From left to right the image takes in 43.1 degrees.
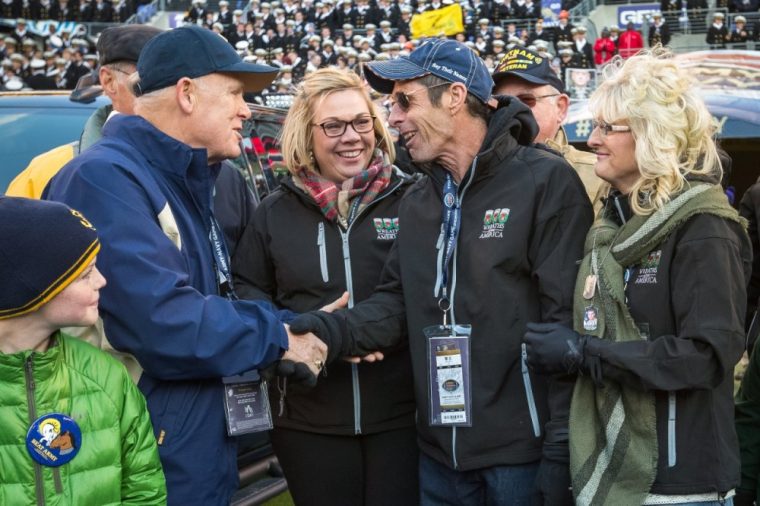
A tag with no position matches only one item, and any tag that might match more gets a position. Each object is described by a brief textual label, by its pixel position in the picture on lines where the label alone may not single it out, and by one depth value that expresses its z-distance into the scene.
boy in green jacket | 2.39
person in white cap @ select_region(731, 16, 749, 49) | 25.14
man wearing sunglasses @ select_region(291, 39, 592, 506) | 2.90
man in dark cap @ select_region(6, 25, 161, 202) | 3.93
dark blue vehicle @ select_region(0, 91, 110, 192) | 4.38
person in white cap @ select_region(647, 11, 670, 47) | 25.97
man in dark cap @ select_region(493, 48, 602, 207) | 4.60
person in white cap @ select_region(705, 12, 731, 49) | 25.53
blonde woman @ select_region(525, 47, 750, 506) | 2.52
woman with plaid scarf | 3.42
